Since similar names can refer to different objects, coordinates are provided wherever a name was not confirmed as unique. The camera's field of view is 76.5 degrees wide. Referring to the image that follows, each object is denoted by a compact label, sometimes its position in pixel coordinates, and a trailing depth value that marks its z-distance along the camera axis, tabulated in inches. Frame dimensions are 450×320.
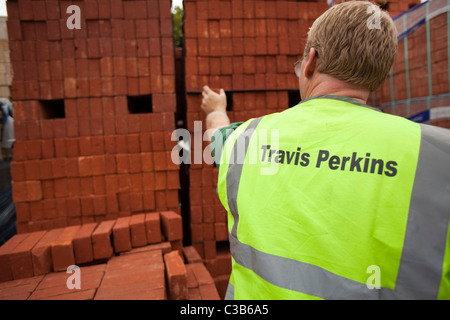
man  35.0
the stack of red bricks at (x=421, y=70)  147.8
